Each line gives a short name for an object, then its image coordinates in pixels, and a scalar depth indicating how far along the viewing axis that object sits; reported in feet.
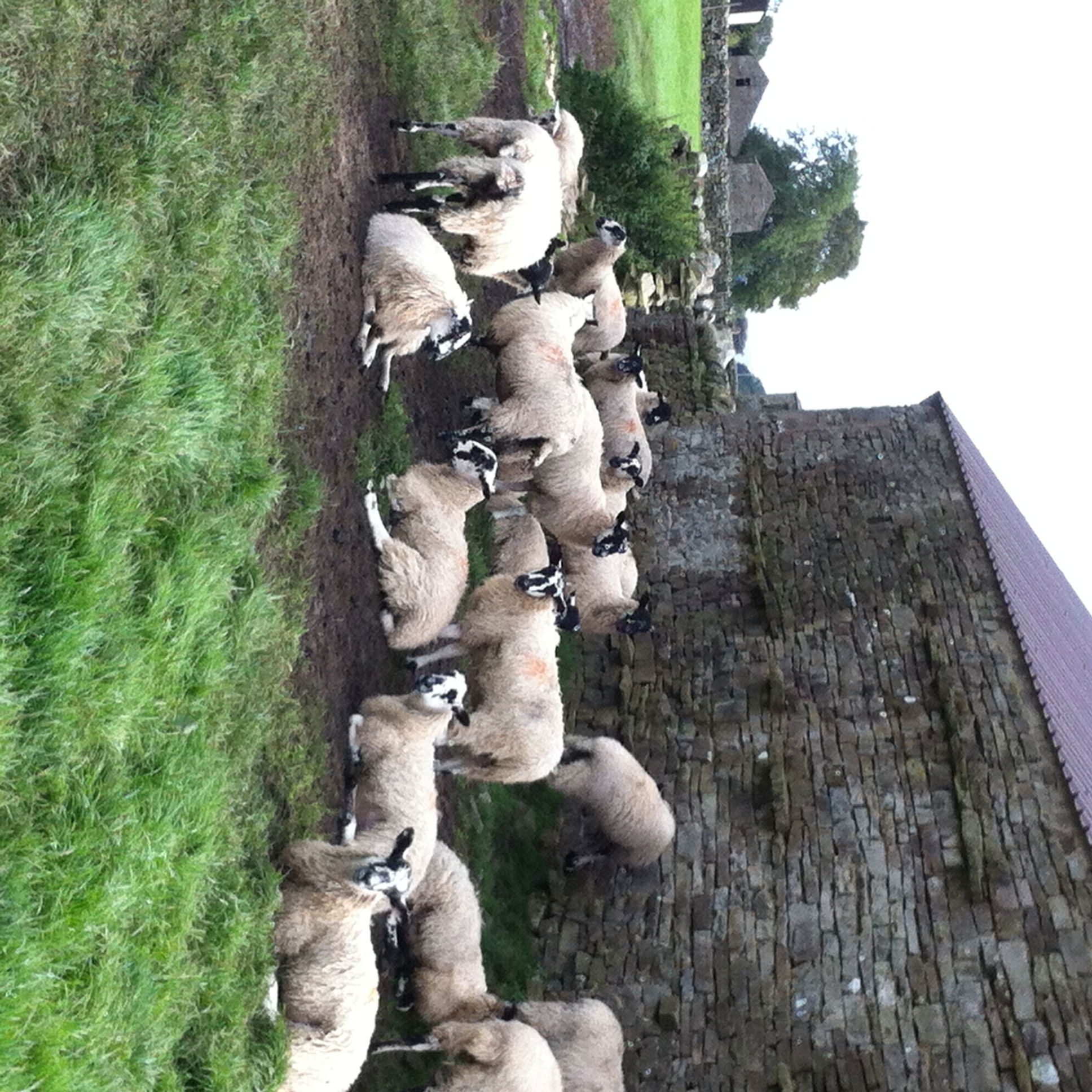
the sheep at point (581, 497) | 28.68
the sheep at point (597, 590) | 31.83
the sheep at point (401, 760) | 20.76
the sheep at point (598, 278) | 33.83
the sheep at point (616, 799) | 29.07
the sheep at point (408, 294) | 23.25
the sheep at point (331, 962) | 17.79
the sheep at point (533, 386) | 26.96
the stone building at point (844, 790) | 25.44
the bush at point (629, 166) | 46.34
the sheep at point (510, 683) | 24.13
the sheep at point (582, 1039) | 24.39
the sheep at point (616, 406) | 34.88
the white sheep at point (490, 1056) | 21.52
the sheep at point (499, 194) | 24.34
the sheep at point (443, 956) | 22.86
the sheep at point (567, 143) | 32.22
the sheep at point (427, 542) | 23.34
